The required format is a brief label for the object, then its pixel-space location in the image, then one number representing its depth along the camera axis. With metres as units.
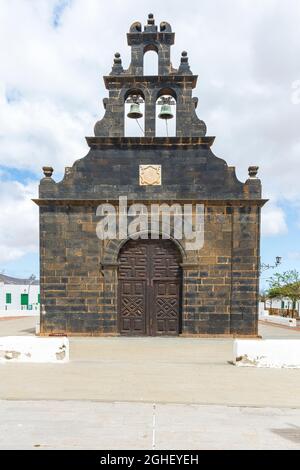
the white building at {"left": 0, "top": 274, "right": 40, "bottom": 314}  36.47
